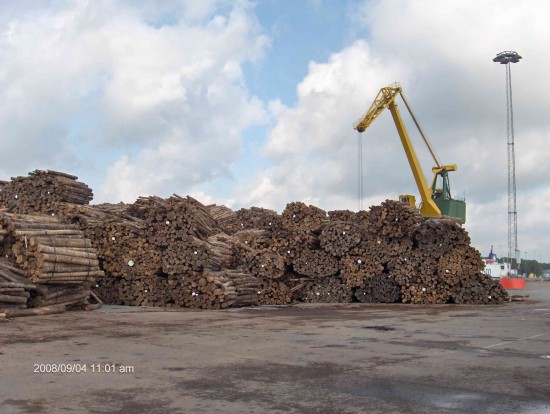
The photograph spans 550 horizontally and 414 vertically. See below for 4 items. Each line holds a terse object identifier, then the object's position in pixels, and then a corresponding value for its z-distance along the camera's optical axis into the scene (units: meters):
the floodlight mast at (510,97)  56.56
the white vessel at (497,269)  50.97
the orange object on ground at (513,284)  37.09
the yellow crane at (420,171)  44.09
